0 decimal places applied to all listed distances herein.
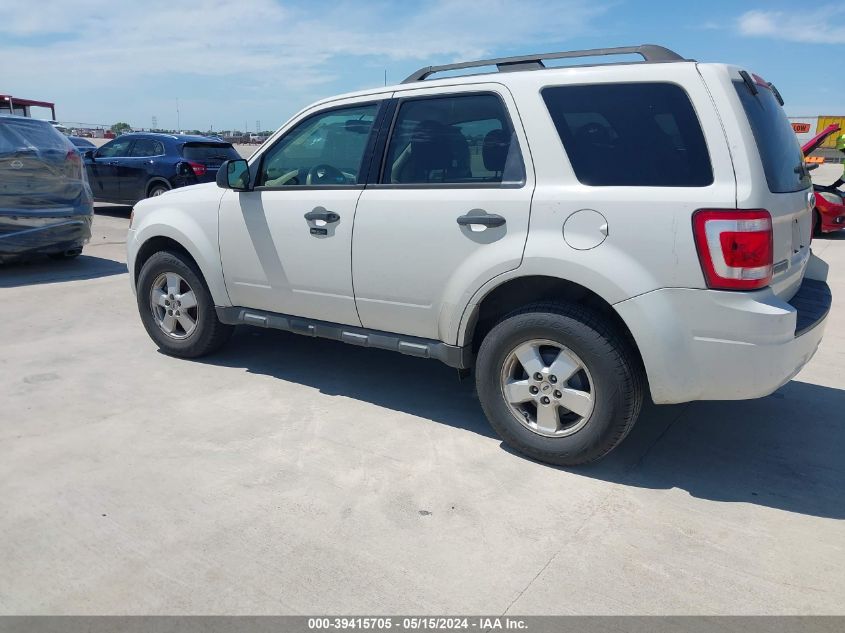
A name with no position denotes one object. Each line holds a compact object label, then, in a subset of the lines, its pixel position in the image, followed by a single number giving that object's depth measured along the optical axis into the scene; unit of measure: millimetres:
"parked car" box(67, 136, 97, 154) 19791
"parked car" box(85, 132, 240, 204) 12758
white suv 3160
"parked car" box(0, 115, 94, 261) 8180
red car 11922
